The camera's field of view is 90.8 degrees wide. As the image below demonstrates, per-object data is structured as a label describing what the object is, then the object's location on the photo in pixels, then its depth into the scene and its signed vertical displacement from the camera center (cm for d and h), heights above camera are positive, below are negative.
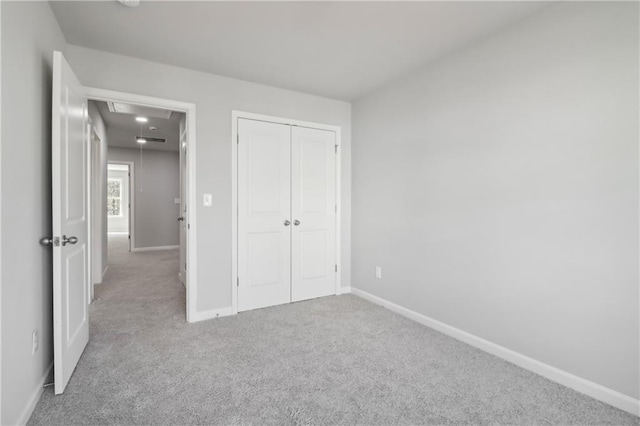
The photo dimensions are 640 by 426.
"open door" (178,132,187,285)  418 -16
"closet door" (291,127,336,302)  367 -4
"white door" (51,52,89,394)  183 -6
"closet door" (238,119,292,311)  334 -5
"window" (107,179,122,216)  1209 +50
